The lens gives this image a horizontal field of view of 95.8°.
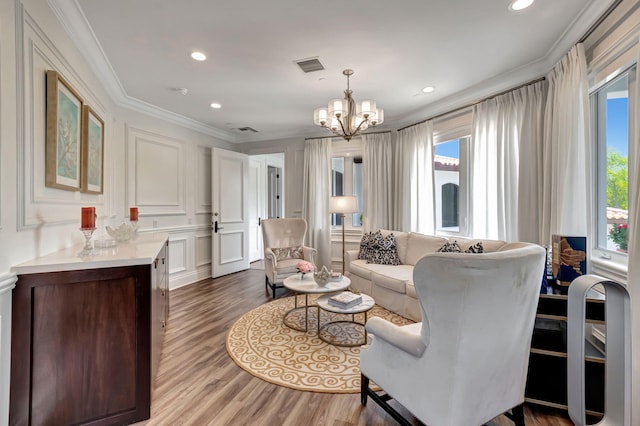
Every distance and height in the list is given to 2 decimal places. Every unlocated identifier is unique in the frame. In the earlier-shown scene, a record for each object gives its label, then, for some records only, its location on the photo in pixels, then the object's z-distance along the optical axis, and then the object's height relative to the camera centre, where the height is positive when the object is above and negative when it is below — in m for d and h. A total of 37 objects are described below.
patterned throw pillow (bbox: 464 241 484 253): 2.76 -0.35
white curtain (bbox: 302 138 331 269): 5.03 +0.23
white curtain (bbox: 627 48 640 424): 1.40 -0.30
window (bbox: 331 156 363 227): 5.11 +0.62
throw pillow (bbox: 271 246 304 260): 4.30 -0.61
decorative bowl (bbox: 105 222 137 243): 2.39 -0.17
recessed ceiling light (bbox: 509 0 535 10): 1.97 +1.44
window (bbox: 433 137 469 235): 3.90 +0.39
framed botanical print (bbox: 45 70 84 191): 1.82 +0.54
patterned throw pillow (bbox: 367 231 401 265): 3.89 -0.53
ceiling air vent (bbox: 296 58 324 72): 2.77 +1.46
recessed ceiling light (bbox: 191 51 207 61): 2.65 +1.46
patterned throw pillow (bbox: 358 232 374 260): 4.08 -0.48
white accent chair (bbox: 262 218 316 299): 3.94 -0.55
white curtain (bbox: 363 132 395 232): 4.71 +0.51
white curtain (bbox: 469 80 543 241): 2.86 +0.62
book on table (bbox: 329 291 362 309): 2.51 -0.78
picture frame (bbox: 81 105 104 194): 2.40 +0.55
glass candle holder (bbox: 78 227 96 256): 1.83 -0.21
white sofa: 3.07 -0.74
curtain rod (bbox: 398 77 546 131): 2.85 +1.31
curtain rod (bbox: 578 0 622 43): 1.87 +1.34
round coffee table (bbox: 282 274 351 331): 2.79 -0.74
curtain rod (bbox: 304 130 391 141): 4.76 +1.32
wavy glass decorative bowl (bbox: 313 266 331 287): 2.88 -0.66
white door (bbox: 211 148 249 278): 4.97 +0.00
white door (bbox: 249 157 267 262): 6.34 +0.20
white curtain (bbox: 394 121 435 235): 4.17 +0.49
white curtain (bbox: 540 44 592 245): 2.23 +0.51
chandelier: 2.84 +1.01
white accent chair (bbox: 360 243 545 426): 1.21 -0.58
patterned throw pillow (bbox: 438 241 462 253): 3.09 -0.38
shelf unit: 1.65 -0.95
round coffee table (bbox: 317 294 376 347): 2.46 -0.84
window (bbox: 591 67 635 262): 2.08 +0.37
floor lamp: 4.35 +0.11
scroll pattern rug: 2.11 -1.21
